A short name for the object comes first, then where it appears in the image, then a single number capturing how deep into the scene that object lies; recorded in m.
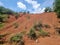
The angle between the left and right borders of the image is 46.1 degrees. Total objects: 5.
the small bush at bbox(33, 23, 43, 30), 7.51
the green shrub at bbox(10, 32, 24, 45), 7.18
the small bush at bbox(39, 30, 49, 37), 7.06
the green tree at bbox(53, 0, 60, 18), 9.00
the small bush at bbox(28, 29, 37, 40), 6.95
